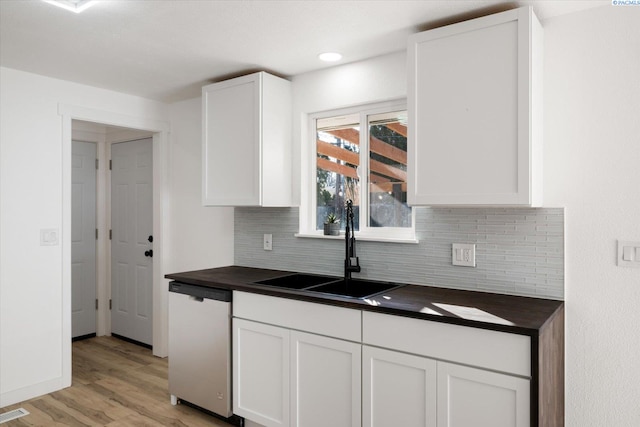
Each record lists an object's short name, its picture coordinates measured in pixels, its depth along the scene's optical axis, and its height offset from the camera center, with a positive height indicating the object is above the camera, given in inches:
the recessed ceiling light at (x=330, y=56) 107.0 +37.7
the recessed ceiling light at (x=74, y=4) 80.2 +37.7
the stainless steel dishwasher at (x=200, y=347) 107.1 -33.5
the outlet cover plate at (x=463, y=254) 95.2 -9.0
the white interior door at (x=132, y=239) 166.2 -10.4
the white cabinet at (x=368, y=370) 70.2 -28.9
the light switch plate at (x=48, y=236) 125.1 -6.8
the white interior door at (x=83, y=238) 174.4 -10.4
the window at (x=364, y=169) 109.4 +11.2
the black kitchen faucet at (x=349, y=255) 105.6 -10.1
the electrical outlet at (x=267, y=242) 129.9 -8.6
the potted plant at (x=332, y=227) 116.6 -3.8
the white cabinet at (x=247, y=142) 115.9 +19.0
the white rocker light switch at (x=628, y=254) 78.5 -7.3
